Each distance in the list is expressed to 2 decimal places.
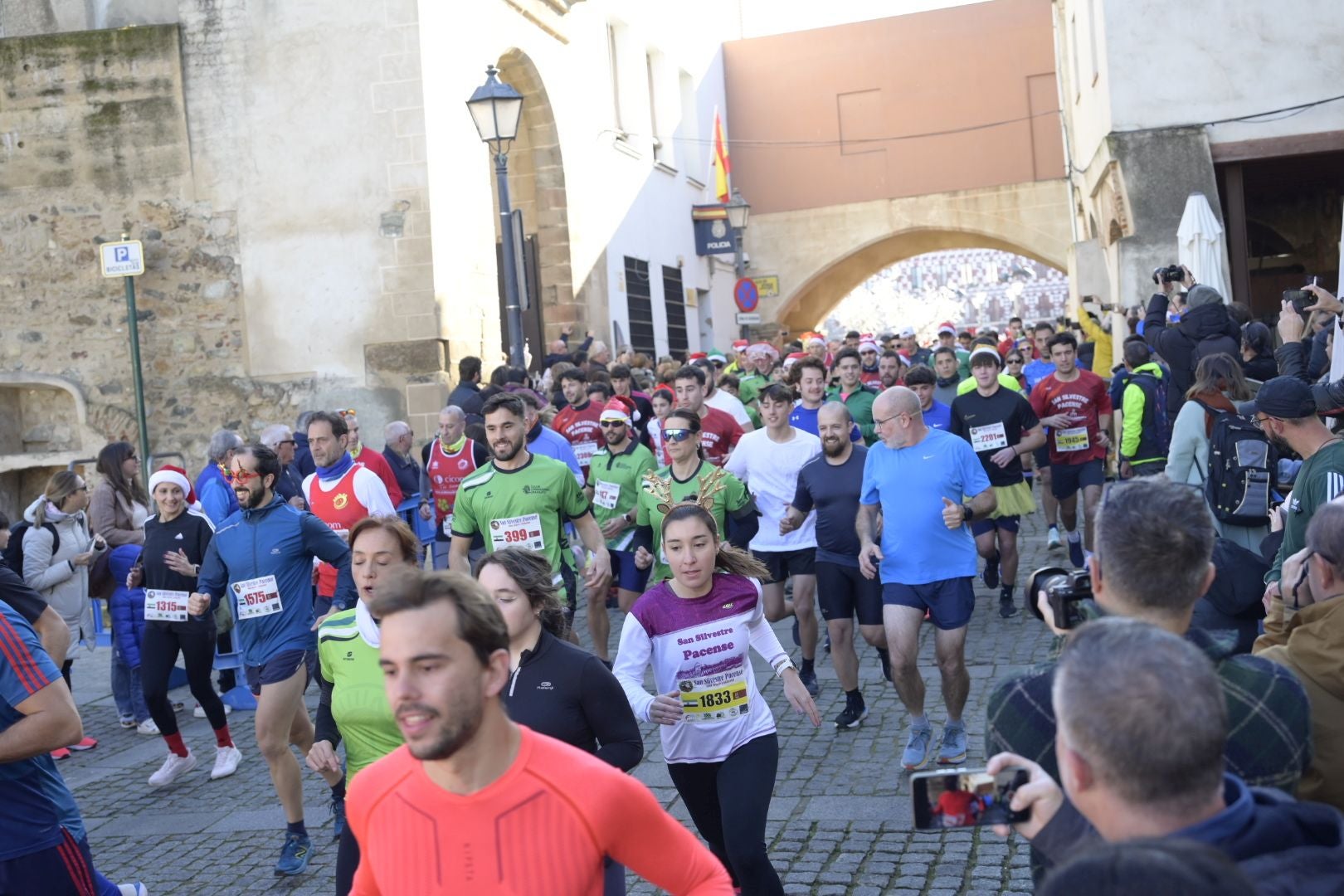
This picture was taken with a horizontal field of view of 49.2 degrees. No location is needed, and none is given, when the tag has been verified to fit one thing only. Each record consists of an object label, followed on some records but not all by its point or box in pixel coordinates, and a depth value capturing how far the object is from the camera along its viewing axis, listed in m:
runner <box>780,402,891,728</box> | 8.05
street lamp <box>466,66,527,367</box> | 13.70
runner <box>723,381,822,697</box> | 8.96
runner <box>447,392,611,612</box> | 7.82
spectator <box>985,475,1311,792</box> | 2.70
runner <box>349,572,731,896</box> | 2.65
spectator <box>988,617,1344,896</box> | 2.04
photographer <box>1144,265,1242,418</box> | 10.50
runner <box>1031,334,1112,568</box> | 11.30
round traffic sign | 27.81
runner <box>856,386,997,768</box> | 7.13
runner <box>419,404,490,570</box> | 11.41
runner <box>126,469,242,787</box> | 8.21
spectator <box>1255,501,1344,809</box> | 3.09
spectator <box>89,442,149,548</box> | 9.88
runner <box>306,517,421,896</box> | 4.66
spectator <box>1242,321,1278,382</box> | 10.00
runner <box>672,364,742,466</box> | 10.98
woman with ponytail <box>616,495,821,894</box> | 5.10
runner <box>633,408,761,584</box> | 8.34
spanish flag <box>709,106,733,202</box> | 33.81
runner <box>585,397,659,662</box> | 9.59
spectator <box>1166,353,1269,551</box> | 8.36
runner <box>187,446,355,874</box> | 6.89
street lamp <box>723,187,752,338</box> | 29.44
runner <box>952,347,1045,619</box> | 10.73
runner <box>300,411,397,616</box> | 8.94
